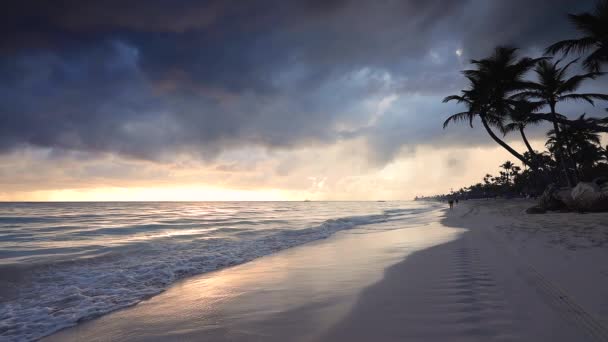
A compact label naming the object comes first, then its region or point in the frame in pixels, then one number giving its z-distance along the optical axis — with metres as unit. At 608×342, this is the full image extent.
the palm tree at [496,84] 24.19
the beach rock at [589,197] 16.25
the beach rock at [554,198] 19.53
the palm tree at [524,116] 23.30
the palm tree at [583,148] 36.41
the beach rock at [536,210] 20.75
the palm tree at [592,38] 18.95
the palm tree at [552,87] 24.34
